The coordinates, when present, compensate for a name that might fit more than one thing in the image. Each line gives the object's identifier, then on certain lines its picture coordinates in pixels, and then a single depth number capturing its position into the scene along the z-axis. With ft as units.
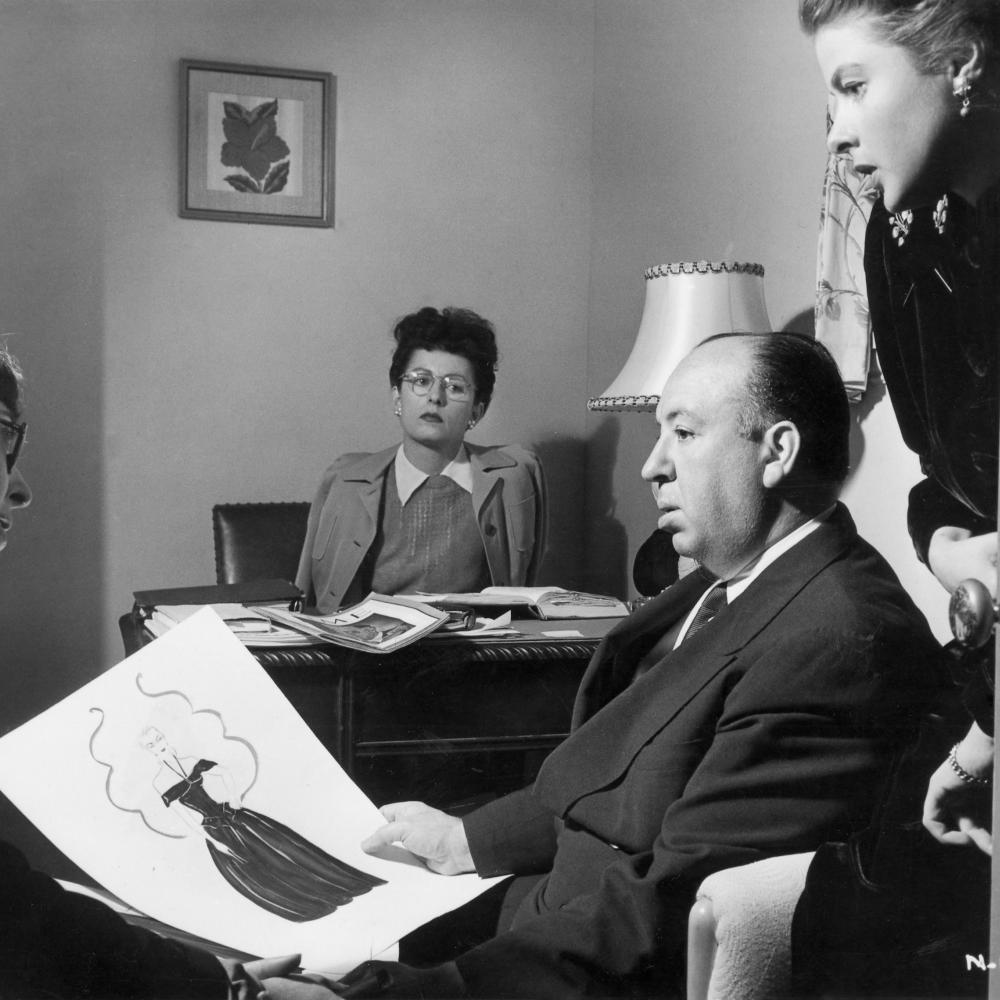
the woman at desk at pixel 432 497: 6.09
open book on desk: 5.12
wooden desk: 4.43
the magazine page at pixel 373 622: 4.31
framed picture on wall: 5.35
